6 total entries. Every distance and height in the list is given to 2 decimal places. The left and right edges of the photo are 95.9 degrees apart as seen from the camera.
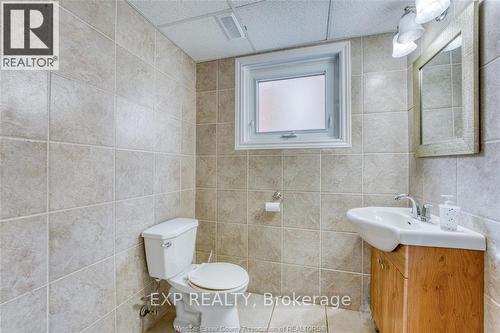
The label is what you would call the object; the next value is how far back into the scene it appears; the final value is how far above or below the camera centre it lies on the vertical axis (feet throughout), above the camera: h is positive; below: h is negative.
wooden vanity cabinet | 3.11 -1.73
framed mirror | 3.20 +1.32
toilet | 4.48 -2.29
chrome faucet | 4.03 -0.80
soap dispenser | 3.31 -0.71
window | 5.73 +1.95
